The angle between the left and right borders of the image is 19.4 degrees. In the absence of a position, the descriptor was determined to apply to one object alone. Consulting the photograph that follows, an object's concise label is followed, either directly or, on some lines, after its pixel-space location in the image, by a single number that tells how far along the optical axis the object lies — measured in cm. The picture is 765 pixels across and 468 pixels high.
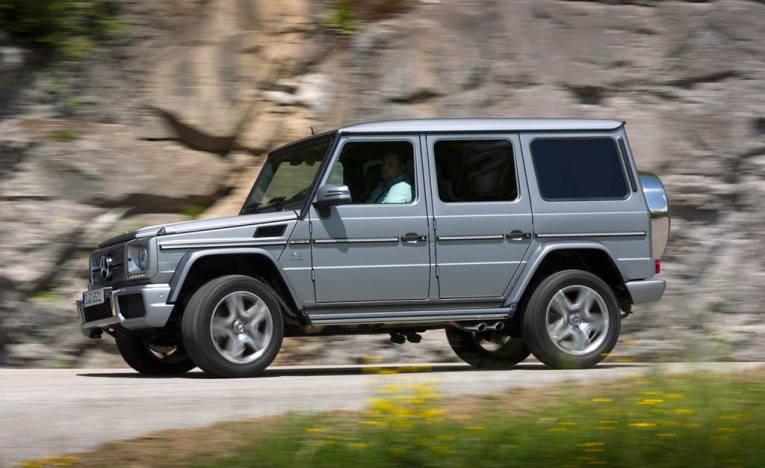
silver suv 1571
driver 1667
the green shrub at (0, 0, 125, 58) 2491
